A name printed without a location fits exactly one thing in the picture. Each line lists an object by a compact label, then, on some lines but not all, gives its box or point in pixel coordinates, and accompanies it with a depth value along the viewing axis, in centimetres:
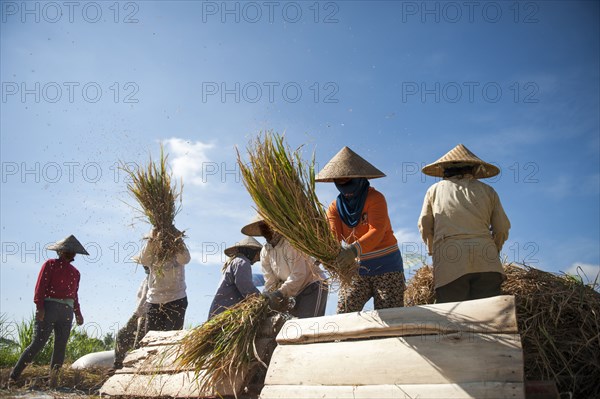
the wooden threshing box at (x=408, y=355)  281
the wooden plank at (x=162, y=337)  467
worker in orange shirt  388
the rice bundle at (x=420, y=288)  449
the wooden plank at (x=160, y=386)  381
